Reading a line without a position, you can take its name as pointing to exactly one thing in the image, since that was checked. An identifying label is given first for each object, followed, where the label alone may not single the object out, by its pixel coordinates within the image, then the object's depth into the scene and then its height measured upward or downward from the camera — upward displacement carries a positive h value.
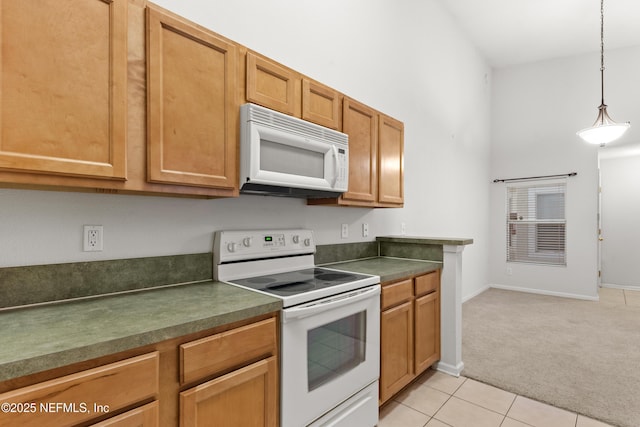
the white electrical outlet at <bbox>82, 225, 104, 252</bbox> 1.44 -0.12
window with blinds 5.30 -0.16
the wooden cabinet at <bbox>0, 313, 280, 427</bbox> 0.86 -0.56
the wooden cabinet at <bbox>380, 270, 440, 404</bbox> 2.11 -0.86
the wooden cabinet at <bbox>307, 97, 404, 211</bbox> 2.37 +0.44
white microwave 1.64 +0.33
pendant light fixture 3.44 +0.91
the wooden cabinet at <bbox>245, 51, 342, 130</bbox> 1.72 +0.72
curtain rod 5.12 +0.61
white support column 2.63 -0.81
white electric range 1.50 -0.59
